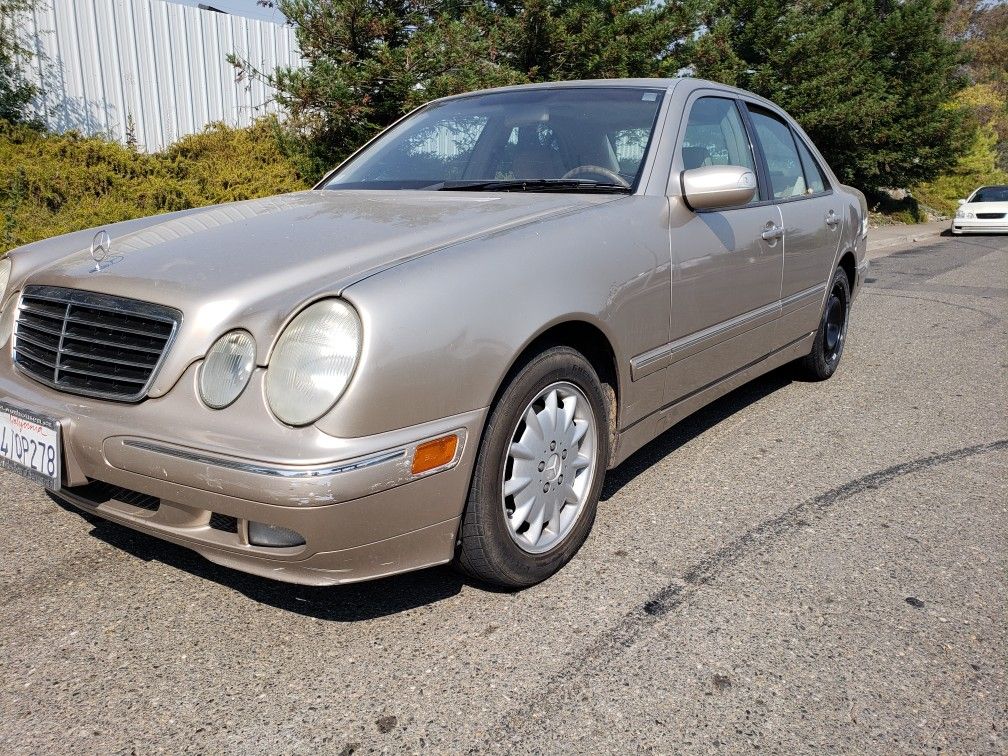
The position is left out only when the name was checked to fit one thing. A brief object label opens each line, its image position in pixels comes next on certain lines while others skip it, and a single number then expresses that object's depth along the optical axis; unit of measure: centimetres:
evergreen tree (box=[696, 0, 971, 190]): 1838
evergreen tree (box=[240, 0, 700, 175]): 898
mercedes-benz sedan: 208
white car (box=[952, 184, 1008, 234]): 1912
